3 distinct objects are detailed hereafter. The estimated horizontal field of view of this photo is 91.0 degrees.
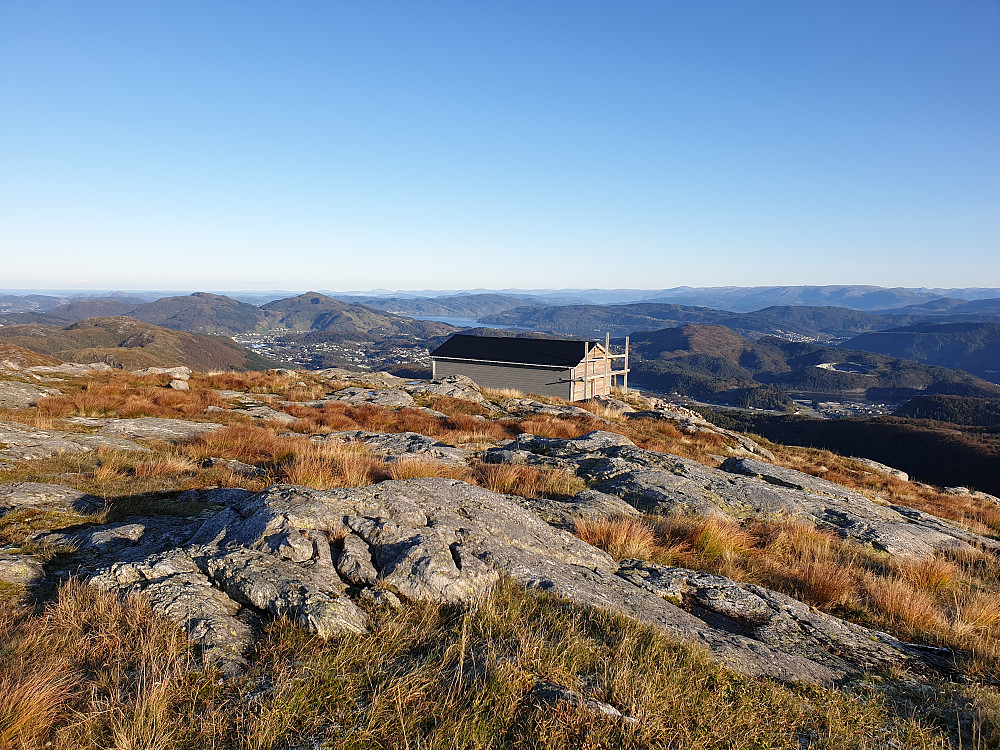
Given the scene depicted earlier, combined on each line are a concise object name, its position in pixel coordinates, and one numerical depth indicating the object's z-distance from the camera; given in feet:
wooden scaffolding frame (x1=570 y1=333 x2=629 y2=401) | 137.39
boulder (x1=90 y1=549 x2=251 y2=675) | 9.93
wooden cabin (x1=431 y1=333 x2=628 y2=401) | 135.95
